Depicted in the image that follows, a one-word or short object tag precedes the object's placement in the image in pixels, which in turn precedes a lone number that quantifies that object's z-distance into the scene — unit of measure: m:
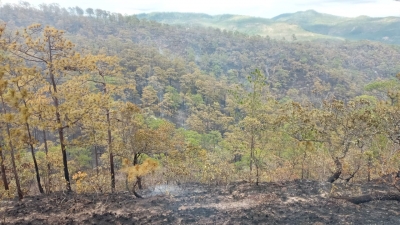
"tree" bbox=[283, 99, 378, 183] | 9.19
